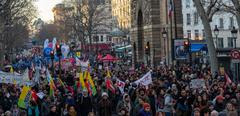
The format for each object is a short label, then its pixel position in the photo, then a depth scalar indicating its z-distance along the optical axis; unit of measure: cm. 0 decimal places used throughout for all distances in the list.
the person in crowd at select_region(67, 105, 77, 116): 1614
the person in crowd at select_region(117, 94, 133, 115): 1728
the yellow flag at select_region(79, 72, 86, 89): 2108
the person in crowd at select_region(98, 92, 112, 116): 1866
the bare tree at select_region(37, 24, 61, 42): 17142
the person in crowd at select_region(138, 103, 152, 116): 1558
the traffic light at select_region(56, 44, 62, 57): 3268
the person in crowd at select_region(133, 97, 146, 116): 1617
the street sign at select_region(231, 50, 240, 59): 2422
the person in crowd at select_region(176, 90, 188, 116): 1625
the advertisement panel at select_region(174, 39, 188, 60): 3825
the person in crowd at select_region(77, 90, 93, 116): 1947
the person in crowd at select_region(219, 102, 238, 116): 1429
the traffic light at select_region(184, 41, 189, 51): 3631
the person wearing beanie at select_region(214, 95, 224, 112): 1659
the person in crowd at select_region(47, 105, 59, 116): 1634
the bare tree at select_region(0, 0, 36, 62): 5438
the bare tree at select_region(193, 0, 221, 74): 3175
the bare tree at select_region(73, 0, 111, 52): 9074
